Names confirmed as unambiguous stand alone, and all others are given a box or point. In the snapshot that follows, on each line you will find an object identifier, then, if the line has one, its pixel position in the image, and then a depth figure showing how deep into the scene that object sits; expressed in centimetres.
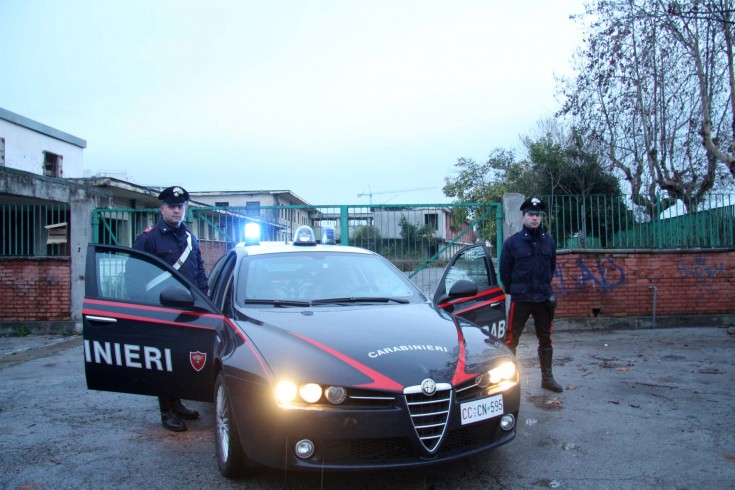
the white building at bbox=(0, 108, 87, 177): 2267
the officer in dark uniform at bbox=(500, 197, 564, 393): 560
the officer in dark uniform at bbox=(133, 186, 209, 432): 490
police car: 296
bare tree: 1197
